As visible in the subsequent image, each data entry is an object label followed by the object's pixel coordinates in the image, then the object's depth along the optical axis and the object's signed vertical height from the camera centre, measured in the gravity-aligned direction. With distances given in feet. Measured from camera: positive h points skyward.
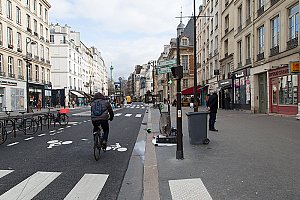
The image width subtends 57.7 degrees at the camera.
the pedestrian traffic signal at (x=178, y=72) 20.48 +2.04
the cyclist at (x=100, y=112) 22.44 -1.03
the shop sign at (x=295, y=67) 45.78 +5.22
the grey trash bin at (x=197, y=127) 25.20 -2.66
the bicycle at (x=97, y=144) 21.44 -3.60
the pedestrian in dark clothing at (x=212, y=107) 36.04 -1.11
